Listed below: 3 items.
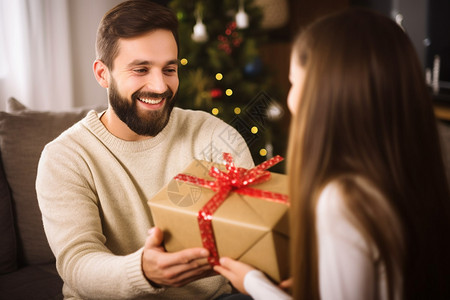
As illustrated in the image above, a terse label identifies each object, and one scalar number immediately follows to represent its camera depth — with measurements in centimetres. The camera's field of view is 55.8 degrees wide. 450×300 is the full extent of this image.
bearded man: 123
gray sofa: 163
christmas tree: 272
